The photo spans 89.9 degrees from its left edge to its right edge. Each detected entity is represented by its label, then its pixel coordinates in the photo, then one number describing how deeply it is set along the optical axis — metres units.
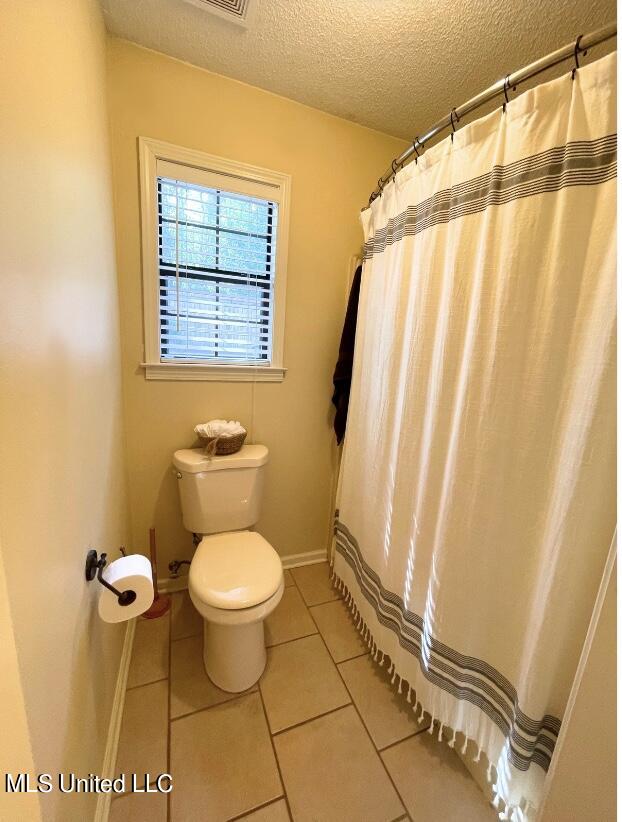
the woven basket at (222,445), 1.49
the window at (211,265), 1.39
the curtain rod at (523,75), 0.68
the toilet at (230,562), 1.13
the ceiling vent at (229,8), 1.05
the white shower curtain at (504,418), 0.70
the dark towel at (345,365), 1.66
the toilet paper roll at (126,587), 0.81
